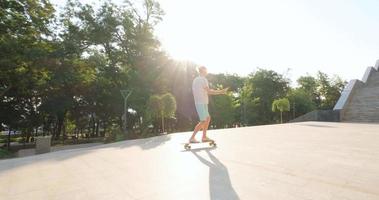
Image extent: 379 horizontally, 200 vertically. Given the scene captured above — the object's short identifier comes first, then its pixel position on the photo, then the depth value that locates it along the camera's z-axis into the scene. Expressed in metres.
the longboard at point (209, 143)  5.73
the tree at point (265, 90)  42.16
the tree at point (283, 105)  19.83
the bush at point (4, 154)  13.02
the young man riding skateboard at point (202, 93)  6.00
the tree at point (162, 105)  15.27
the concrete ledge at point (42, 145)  12.20
